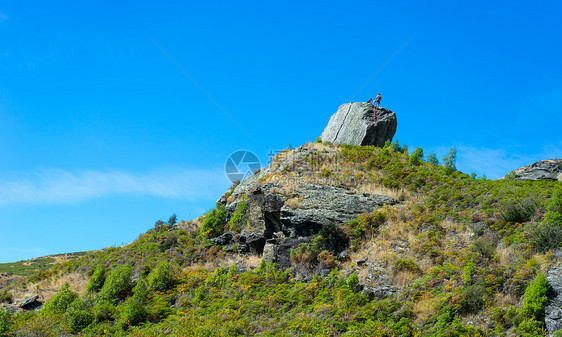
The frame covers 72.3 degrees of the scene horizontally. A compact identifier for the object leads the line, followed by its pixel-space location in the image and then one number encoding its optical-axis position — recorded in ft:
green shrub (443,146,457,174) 165.17
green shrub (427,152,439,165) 133.92
